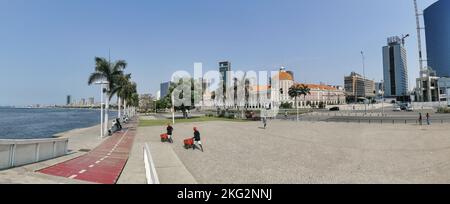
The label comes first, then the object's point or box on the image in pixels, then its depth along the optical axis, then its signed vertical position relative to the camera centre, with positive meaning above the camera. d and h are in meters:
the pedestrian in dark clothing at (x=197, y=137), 17.23 -1.70
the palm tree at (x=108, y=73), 30.69 +4.40
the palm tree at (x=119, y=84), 32.69 +3.34
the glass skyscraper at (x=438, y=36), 160.88 +45.39
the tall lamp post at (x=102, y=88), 27.18 +2.43
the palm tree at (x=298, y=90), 67.25 +4.85
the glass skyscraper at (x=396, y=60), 191.50 +35.06
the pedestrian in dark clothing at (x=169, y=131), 20.55 -1.59
